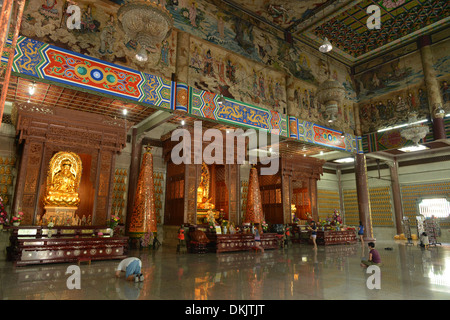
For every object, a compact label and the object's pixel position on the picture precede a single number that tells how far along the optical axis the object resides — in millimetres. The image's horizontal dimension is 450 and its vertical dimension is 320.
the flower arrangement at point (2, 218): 6924
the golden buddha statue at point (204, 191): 12297
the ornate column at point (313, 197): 15328
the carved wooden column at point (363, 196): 14805
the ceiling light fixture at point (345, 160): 18786
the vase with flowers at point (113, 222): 8203
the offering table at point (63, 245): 6391
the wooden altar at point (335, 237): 12836
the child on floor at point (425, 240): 11273
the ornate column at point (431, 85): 12844
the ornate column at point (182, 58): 9602
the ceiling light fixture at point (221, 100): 9873
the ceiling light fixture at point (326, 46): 7906
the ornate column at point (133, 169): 10594
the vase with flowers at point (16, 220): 6844
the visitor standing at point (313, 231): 11487
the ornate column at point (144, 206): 9578
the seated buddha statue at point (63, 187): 8359
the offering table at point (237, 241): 9328
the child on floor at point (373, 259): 6078
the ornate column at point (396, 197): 17391
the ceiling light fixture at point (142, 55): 6430
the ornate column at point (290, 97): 12773
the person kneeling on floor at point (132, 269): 4547
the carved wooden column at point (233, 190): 12008
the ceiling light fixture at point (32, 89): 7696
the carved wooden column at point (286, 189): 14055
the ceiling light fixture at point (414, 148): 15710
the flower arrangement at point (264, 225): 11930
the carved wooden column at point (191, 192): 10625
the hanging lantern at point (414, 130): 11773
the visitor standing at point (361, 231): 14031
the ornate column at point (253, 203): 12602
